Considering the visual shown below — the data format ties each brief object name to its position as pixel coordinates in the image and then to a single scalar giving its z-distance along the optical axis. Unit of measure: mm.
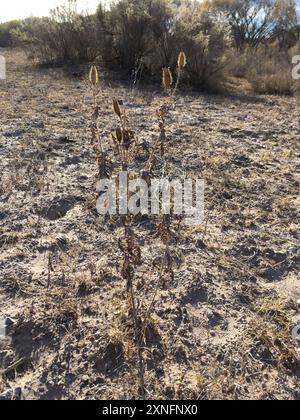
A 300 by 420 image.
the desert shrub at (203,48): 6480
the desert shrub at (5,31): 14227
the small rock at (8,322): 1981
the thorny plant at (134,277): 1727
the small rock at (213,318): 2038
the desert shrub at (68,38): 7664
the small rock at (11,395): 1659
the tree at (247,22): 14938
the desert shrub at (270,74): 6602
